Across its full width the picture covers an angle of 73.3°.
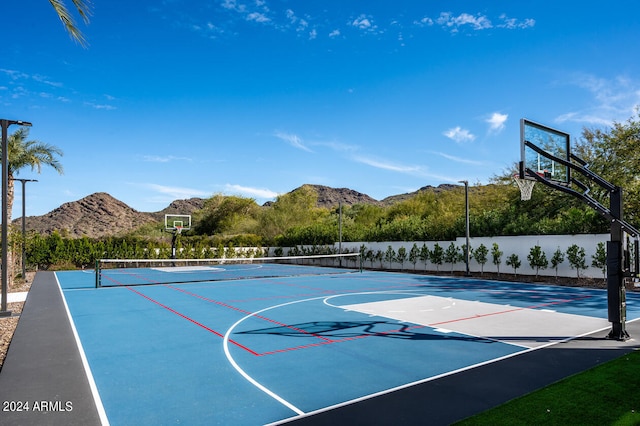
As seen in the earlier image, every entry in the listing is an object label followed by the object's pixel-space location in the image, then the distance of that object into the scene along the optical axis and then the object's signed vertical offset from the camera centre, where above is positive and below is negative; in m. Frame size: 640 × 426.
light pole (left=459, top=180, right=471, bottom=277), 22.62 +0.04
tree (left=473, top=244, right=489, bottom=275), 24.17 -1.42
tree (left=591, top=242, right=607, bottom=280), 18.79 -1.29
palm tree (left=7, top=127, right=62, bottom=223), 19.52 +3.66
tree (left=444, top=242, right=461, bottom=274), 25.75 -1.45
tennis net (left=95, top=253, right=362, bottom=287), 23.12 -2.67
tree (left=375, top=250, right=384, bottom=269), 31.11 -1.87
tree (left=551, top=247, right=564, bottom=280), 21.02 -1.40
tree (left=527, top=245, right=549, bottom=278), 21.47 -1.47
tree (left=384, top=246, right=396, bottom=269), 29.98 -1.74
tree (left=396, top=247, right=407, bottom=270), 29.16 -1.70
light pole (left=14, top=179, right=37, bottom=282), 20.12 +0.45
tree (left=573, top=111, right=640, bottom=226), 20.36 +3.79
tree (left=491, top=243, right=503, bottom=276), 23.56 -1.36
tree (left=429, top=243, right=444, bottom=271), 26.50 -1.58
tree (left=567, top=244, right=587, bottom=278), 20.01 -1.30
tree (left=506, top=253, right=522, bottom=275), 22.56 -1.70
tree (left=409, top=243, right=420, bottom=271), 28.33 -1.59
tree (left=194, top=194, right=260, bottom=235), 71.81 +2.89
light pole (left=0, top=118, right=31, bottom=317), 11.12 +0.42
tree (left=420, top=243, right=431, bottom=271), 27.42 -1.48
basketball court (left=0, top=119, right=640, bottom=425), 5.22 -2.16
